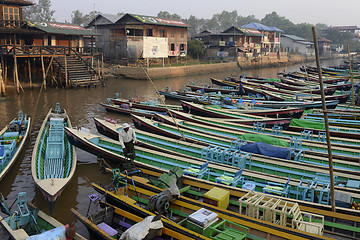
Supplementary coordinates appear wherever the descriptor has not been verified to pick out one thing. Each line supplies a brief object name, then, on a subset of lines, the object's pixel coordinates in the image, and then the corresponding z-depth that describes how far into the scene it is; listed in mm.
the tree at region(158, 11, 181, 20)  110881
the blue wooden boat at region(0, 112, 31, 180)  11920
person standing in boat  10012
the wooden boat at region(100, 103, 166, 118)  20444
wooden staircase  31719
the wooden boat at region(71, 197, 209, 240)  7082
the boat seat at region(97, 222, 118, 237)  7568
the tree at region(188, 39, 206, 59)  55969
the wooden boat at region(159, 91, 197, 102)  26006
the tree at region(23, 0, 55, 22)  81188
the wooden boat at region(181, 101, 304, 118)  18266
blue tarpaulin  11234
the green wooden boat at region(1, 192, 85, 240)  7828
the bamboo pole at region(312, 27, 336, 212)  7312
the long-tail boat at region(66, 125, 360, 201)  9891
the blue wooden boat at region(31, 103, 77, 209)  9500
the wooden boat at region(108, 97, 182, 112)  21438
